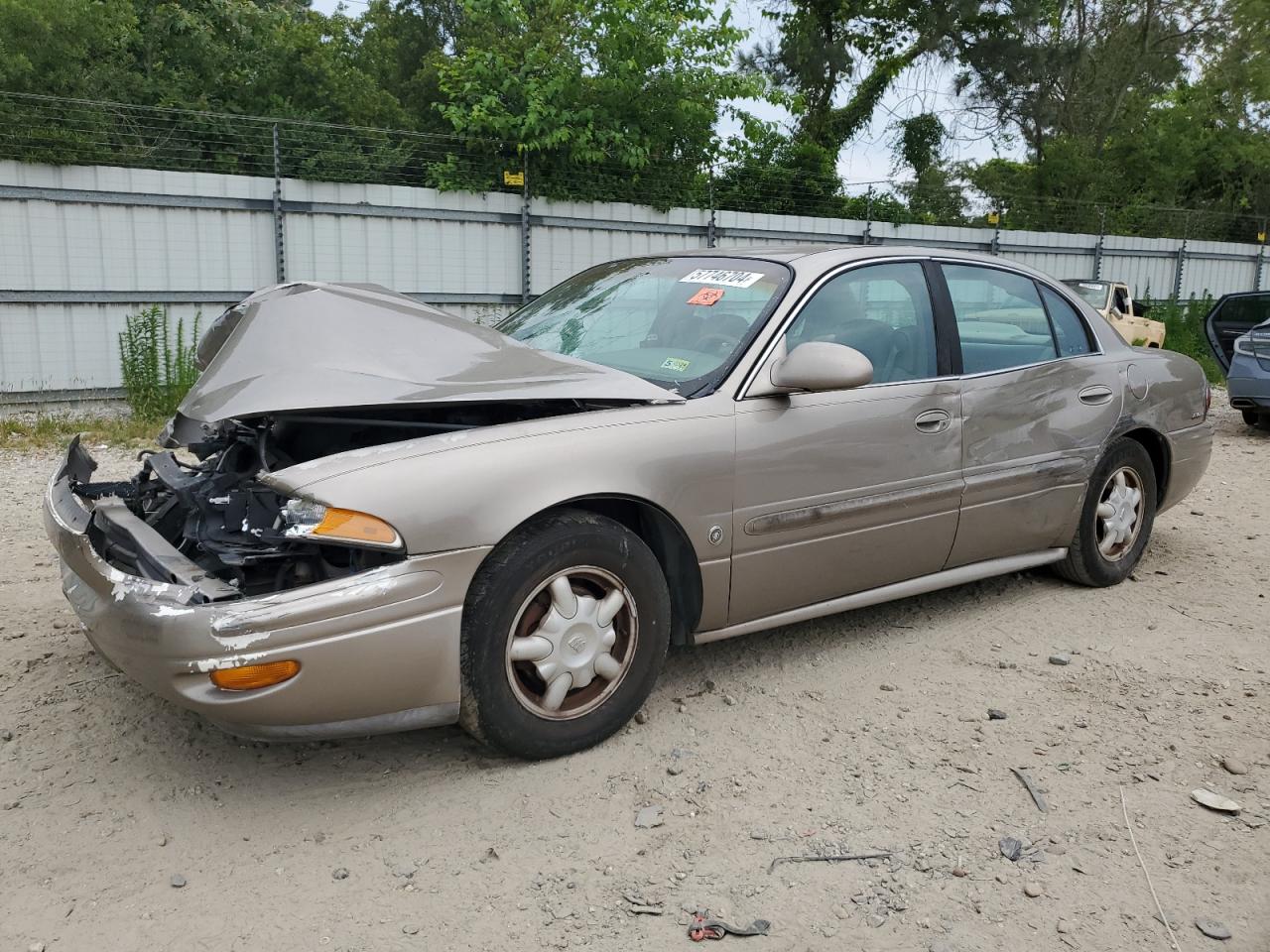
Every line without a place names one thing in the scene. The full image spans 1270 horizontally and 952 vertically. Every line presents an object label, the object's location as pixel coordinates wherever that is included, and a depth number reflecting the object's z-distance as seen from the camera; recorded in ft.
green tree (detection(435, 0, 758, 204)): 39.37
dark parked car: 32.09
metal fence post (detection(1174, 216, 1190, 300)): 68.74
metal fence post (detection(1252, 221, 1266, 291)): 73.82
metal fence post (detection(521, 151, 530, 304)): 39.01
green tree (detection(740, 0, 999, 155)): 70.90
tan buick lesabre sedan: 9.34
